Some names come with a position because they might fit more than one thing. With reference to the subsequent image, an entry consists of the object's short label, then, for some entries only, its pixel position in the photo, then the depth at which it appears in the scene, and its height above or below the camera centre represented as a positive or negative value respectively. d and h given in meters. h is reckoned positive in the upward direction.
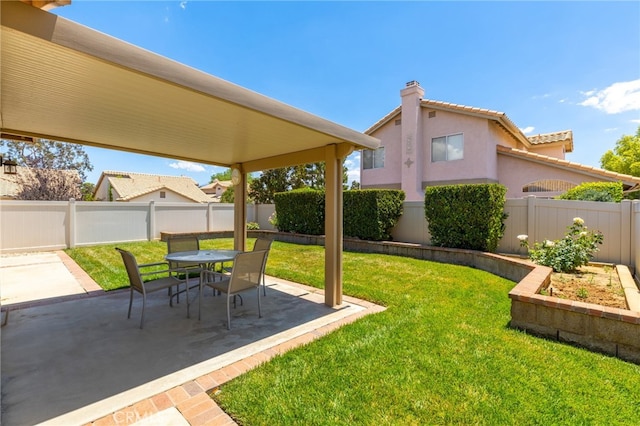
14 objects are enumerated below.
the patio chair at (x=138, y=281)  4.18 -1.10
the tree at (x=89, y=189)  30.72 +2.90
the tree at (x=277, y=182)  23.95 +2.32
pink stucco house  12.62 +2.84
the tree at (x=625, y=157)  29.39 +5.51
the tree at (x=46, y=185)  20.73 +1.81
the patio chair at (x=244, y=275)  4.29 -1.00
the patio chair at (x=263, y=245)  6.03 -0.72
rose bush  6.16 -0.90
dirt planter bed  3.49 -1.43
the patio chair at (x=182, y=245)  6.02 -0.76
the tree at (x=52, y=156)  22.98 +4.49
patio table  5.02 -0.84
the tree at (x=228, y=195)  28.00 +1.40
